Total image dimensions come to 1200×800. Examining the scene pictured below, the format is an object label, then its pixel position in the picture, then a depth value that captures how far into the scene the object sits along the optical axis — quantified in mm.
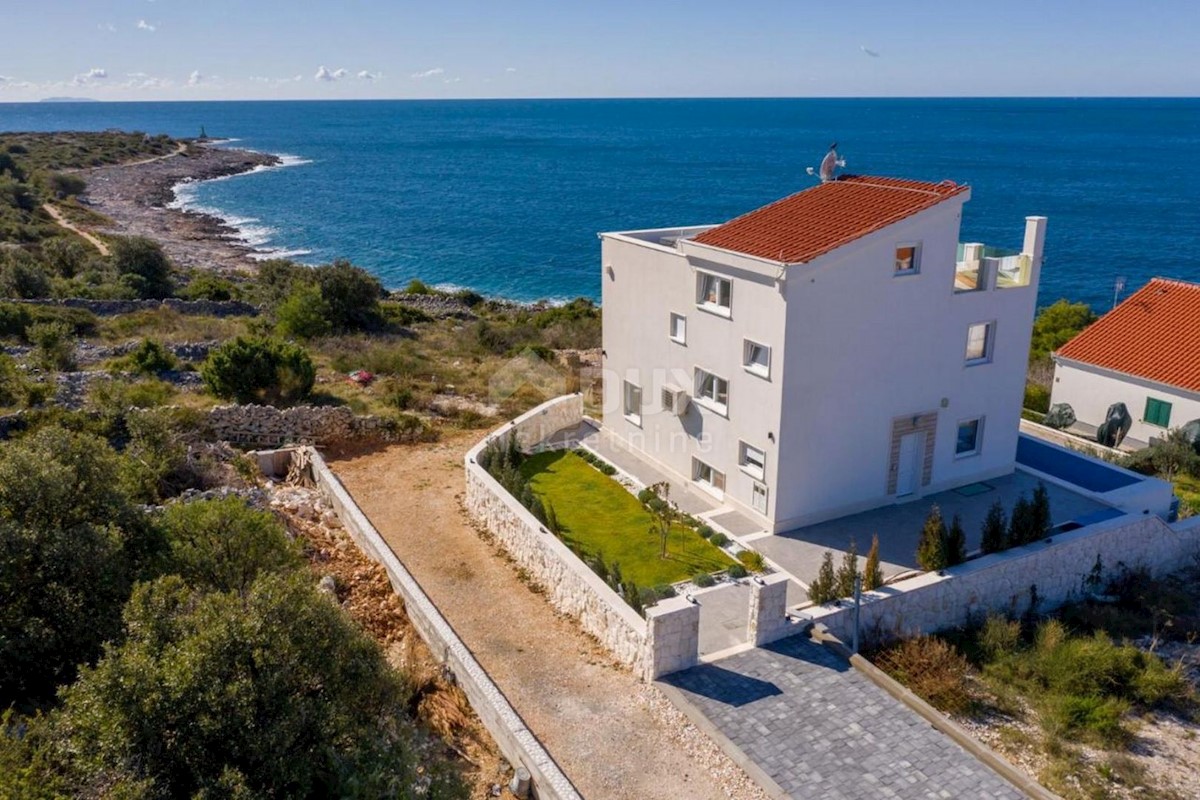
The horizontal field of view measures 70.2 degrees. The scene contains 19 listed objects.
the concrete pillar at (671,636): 13617
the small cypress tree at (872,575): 15688
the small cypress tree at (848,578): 15523
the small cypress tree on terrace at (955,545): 16609
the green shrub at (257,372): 25828
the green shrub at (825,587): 15477
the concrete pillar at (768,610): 14375
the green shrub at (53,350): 28453
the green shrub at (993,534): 17266
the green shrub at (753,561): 17219
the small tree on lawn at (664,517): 18047
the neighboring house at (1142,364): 26141
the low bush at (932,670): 14055
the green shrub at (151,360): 28453
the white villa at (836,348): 17750
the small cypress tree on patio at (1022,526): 17578
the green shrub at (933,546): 16328
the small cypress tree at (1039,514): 17594
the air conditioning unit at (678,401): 20797
